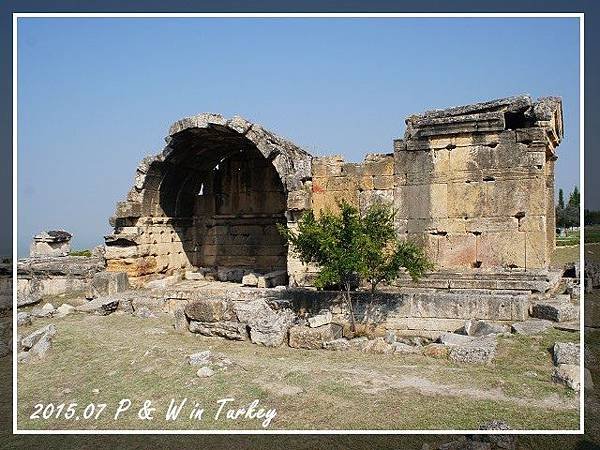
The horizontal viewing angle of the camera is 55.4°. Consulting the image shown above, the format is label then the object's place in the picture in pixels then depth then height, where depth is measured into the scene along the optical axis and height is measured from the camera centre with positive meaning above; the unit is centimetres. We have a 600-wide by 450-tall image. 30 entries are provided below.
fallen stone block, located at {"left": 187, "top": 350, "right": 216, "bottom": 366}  812 -193
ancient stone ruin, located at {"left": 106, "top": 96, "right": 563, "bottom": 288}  1112 +84
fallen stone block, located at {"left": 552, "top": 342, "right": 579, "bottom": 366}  747 -173
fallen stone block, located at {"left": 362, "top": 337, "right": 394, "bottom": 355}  867 -190
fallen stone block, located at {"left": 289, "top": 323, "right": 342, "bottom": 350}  912 -181
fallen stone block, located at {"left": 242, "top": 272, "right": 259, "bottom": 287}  1442 -141
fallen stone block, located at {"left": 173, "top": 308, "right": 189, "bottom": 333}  1045 -178
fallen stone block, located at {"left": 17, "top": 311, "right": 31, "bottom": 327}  1140 -191
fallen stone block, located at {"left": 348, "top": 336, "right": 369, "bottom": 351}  893 -189
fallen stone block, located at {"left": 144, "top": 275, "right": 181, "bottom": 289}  1490 -157
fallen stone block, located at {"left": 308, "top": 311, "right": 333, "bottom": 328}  991 -169
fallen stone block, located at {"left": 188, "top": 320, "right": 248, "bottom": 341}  963 -182
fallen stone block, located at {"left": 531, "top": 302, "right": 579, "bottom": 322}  942 -147
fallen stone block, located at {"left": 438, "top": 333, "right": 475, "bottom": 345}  865 -178
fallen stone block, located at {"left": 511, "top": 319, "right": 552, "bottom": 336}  893 -165
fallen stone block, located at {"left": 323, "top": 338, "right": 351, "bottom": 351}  895 -190
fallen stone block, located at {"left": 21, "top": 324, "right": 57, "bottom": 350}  979 -194
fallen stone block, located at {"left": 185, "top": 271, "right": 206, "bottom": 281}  1666 -151
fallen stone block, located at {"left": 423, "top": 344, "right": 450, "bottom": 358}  834 -187
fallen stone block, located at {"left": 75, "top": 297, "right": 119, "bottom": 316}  1254 -183
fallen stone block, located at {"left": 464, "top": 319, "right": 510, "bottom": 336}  912 -169
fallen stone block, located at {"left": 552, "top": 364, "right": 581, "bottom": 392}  680 -186
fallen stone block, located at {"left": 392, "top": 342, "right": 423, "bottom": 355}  855 -189
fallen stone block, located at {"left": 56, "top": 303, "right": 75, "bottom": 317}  1247 -190
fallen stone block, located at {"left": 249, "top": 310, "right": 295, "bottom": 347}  925 -175
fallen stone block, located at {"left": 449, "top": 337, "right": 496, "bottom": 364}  786 -181
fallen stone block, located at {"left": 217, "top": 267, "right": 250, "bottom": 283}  1620 -142
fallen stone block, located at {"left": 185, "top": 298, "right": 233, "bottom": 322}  991 -152
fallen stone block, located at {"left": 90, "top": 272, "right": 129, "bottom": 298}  1423 -151
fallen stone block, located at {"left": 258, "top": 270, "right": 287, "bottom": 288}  1408 -139
